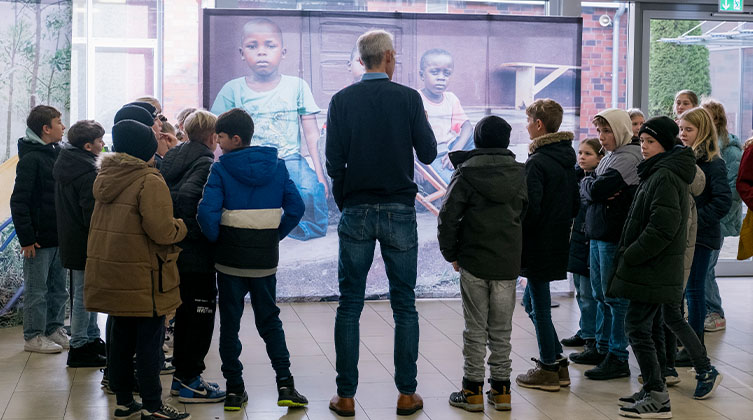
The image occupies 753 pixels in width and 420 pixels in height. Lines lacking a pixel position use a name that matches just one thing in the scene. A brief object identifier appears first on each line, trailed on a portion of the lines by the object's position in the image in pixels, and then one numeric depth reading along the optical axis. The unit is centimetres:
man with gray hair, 417
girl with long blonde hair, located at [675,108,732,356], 524
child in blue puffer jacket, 421
